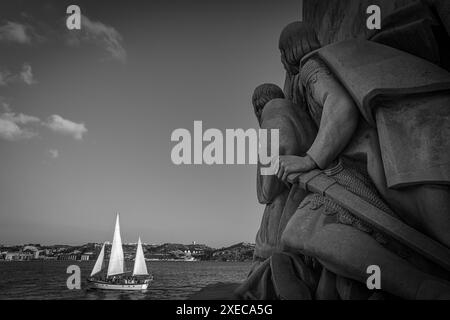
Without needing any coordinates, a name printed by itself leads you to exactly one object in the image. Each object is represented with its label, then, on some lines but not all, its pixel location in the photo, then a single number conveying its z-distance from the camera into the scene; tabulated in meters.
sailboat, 45.03
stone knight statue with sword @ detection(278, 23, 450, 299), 3.07
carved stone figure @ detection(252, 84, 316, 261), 4.49
